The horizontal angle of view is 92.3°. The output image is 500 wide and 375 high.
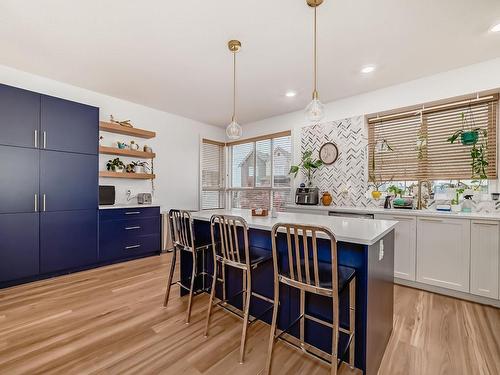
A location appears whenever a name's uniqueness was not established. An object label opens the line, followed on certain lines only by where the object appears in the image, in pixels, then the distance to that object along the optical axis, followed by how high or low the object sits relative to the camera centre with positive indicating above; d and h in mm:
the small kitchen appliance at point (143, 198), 4301 -246
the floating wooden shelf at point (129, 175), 3830 +155
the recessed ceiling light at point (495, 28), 2224 +1483
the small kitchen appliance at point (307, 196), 4121 -191
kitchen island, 1472 -738
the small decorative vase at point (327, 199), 4105 -237
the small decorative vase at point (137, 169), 4289 +274
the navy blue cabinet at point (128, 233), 3607 -780
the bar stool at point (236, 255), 1755 -584
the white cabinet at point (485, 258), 2439 -744
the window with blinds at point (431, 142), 2993 +614
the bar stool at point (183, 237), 2238 -525
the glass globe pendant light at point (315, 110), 2160 +683
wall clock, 4168 +569
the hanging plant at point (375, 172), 3725 +213
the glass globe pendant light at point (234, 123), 2515 +711
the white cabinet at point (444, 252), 2609 -758
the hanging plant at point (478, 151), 2927 +426
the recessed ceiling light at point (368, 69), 2995 +1478
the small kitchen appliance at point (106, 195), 3805 -174
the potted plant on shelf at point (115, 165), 3984 +317
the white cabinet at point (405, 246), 2939 -759
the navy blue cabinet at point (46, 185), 2832 -15
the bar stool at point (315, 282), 1332 -590
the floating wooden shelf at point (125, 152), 3784 +536
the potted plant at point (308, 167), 4258 +336
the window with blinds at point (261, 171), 4984 +310
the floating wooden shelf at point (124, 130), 3773 +902
